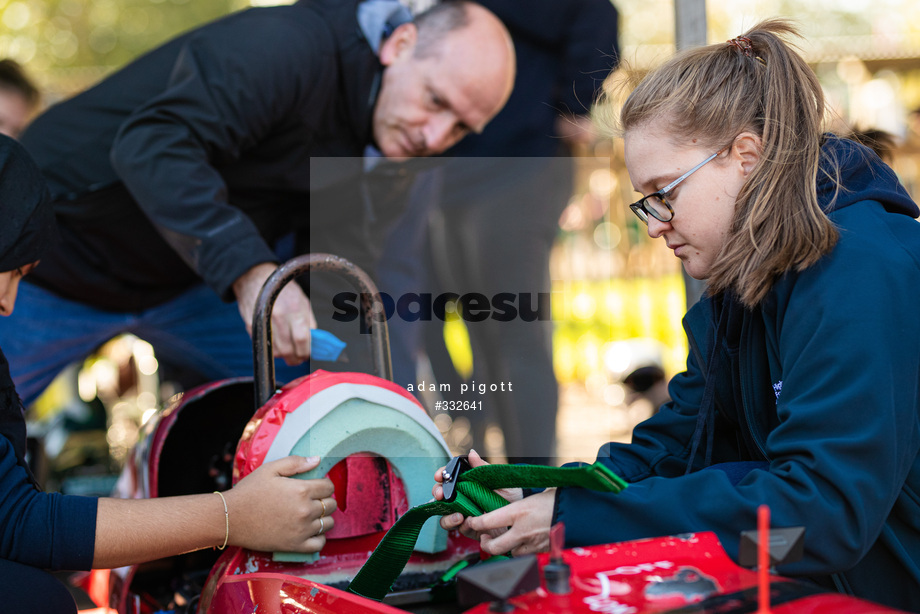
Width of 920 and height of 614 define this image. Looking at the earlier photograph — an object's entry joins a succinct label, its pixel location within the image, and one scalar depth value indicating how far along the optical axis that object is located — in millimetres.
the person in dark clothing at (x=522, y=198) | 2967
